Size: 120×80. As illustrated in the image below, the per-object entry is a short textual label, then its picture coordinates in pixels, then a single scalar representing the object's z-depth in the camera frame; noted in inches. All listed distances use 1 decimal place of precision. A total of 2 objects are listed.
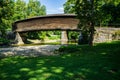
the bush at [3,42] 619.1
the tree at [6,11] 451.3
